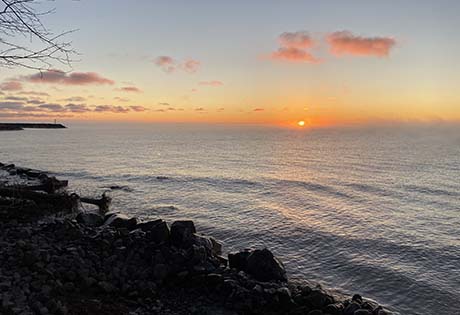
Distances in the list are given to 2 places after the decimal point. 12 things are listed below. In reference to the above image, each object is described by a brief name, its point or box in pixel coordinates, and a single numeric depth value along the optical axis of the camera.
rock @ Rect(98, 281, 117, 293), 12.52
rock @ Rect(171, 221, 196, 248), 16.64
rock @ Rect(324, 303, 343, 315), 12.82
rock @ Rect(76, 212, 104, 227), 20.61
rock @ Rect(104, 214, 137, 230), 20.03
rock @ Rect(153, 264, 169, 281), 13.94
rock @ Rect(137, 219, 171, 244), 16.76
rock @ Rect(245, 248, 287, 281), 14.97
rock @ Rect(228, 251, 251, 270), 15.88
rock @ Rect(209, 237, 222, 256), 19.93
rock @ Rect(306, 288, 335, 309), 13.15
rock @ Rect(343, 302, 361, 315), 12.74
